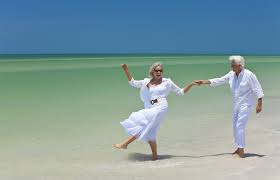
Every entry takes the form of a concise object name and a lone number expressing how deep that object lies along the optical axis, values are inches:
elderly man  309.6
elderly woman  316.2
